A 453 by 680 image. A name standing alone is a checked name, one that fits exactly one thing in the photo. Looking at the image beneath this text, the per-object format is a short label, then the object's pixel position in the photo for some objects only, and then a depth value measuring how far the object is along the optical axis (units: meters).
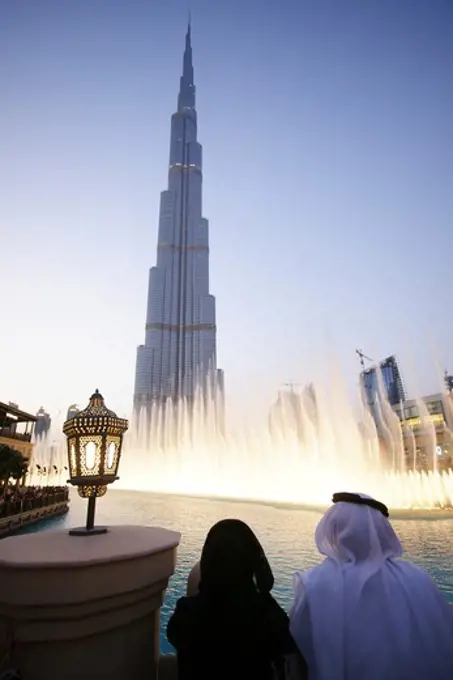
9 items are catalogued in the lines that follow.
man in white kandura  1.70
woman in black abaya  1.52
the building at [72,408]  119.00
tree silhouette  18.02
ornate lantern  2.76
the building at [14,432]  26.27
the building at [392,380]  81.49
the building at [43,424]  129.54
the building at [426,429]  47.81
